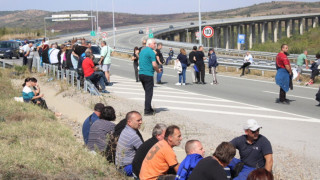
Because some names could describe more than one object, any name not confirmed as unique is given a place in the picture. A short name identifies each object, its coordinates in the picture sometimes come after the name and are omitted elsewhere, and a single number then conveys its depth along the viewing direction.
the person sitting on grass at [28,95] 16.67
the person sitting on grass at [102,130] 9.68
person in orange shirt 7.31
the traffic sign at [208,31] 34.38
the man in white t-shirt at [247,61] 28.77
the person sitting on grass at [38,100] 16.81
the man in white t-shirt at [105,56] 22.38
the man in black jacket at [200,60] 23.80
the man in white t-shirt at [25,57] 31.73
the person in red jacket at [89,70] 19.17
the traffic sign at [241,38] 56.10
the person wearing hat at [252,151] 7.82
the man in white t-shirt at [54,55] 25.83
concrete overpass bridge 118.28
